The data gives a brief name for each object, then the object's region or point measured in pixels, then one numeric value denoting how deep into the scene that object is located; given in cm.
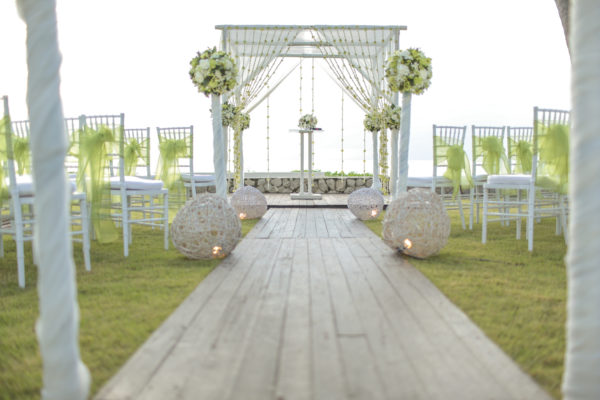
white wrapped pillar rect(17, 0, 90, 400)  130
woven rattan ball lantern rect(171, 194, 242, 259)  367
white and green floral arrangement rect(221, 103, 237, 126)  850
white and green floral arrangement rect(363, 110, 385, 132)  872
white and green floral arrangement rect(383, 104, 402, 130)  845
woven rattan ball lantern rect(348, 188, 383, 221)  633
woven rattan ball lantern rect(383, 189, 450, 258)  368
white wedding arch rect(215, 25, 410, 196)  895
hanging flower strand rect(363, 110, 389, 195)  878
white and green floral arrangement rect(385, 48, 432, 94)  421
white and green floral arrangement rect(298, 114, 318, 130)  884
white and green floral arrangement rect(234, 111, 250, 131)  898
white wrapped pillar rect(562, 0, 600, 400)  120
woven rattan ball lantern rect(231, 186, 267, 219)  641
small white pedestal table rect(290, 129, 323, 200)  884
